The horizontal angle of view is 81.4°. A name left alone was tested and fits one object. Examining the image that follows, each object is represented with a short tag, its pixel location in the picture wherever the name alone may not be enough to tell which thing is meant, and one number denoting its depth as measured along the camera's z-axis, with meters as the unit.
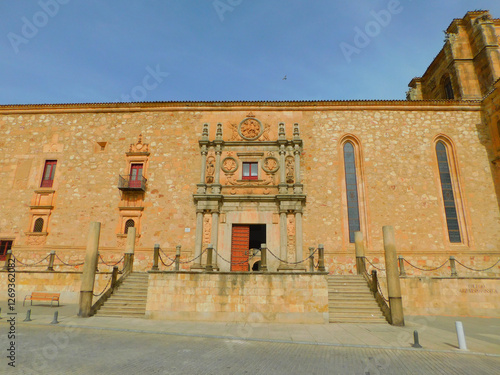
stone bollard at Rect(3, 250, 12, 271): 14.67
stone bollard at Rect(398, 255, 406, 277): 13.54
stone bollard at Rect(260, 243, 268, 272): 11.59
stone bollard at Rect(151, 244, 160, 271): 11.88
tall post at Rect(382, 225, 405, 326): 10.44
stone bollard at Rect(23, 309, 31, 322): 9.46
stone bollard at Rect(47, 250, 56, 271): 14.53
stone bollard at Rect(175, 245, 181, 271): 13.05
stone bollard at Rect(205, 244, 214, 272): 11.86
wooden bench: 12.86
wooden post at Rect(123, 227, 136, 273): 14.21
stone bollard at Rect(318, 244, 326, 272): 12.10
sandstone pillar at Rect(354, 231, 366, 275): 14.19
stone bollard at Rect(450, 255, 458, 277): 13.25
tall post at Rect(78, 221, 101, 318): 10.92
